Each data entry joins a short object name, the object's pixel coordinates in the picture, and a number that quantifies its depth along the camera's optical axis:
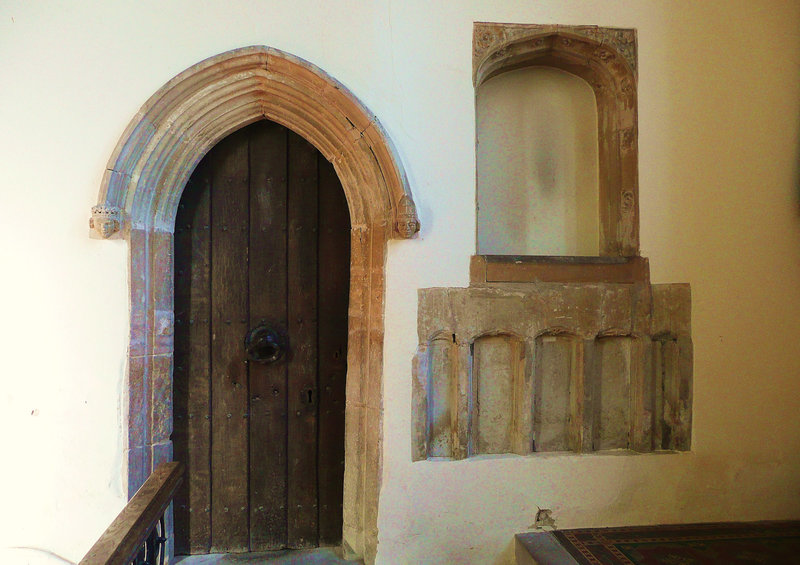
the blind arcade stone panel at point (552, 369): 2.51
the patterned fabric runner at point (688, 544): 2.27
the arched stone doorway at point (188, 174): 2.39
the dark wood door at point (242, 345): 2.67
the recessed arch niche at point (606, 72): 2.57
